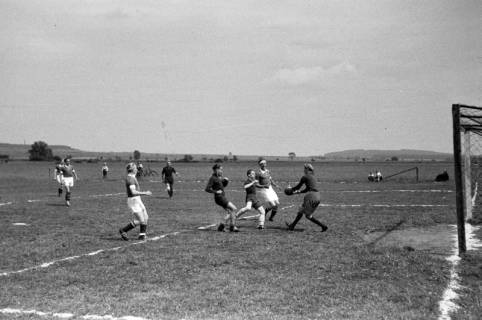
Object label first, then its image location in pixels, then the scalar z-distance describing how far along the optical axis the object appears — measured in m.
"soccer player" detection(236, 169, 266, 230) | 14.39
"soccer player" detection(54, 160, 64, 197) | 27.43
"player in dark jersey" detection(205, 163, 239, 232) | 13.45
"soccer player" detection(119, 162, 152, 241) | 12.02
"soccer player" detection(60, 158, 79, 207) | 22.14
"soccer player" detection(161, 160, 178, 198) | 26.75
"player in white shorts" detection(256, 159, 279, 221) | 15.74
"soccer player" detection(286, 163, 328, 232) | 13.20
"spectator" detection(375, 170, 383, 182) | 46.83
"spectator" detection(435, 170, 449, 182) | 41.75
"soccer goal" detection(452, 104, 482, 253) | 9.95
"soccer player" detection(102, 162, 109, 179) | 52.18
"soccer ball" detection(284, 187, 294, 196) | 13.50
